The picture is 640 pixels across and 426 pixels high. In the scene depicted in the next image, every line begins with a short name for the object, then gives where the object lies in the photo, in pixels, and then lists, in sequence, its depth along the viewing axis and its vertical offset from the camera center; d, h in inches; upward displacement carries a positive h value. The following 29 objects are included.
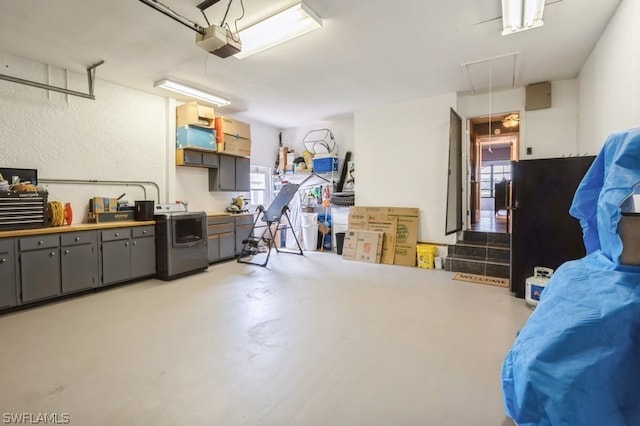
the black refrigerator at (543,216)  136.0 -5.5
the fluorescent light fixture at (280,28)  111.3 +70.0
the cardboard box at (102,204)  174.4 +0.8
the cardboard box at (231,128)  227.6 +60.2
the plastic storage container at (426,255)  209.5 -35.0
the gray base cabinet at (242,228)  241.4 -18.7
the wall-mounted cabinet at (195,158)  214.8 +35.0
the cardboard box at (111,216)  171.8 -6.0
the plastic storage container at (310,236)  274.7 -27.8
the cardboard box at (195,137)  210.3 +48.2
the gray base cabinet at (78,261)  146.5 -27.0
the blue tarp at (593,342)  40.0 -19.4
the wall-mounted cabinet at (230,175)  241.8 +25.1
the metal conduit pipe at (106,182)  164.1 +14.0
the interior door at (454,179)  193.5 +17.4
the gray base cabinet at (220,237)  218.0 -23.6
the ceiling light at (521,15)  107.8 +70.8
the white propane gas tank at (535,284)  132.2 -34.9
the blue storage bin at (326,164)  271.6 +36.6
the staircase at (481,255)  182.5 -32.3
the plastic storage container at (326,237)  277.6 -29.1
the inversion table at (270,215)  231.1 -7.6
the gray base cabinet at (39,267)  133.9 -27.8
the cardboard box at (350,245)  239.5 -32.0
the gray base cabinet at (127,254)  162.6 -26.9
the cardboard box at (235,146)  230.2 +46.4
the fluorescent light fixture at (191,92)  179.7 +71.9
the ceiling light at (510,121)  273.6 +77.9
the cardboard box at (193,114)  207.9 +63.1
